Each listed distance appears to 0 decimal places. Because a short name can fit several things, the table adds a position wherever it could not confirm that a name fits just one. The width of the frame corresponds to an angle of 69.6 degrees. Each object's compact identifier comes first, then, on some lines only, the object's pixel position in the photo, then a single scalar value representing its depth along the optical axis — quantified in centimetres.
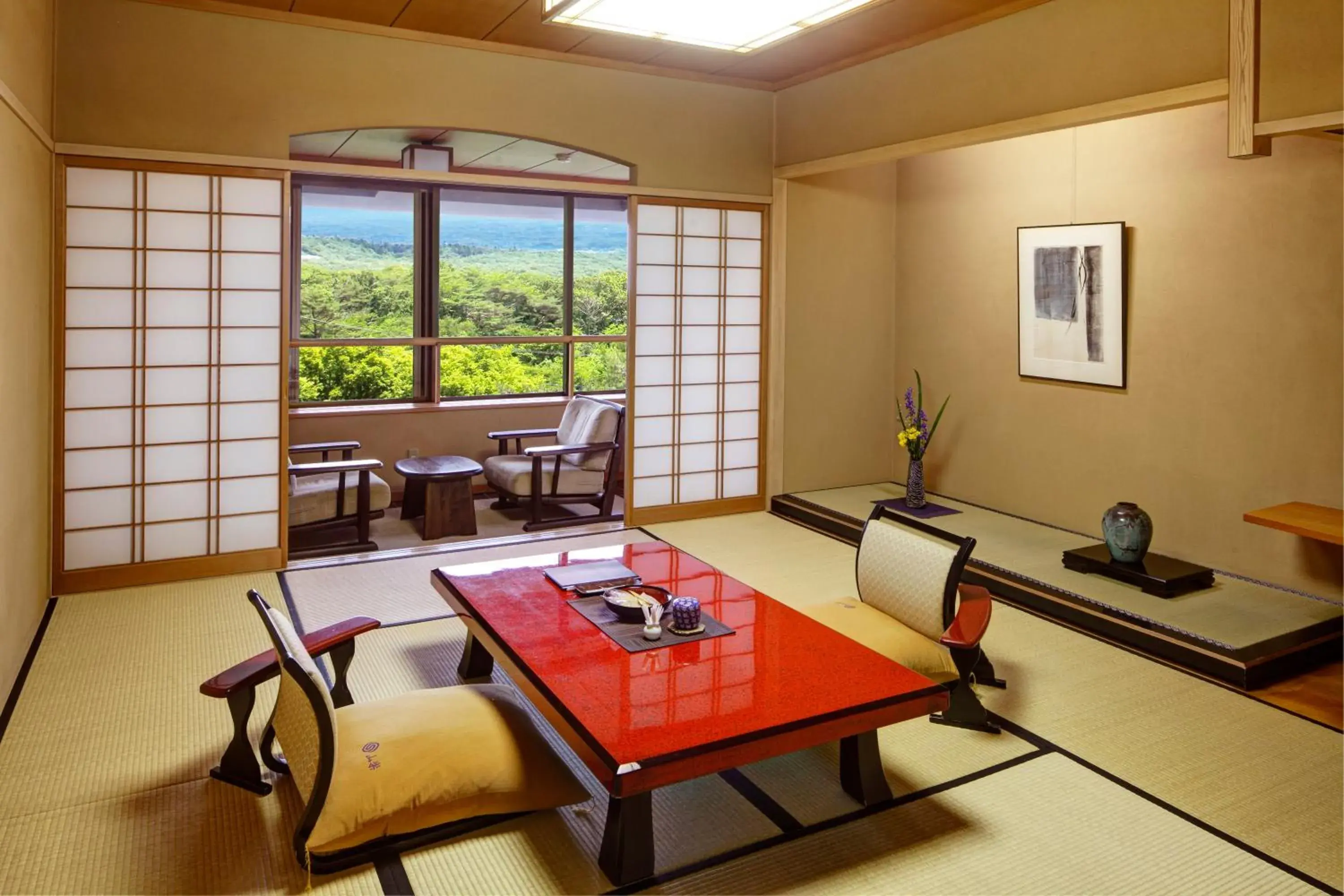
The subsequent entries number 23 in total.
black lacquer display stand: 405
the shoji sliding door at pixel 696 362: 573
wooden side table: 581
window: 771
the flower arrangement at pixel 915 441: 561
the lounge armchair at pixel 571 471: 612
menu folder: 329
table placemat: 278
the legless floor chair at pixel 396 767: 226
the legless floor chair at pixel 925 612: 310
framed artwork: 493
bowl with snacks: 295
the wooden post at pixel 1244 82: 314
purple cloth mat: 558
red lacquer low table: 222
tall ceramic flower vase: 568
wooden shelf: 366
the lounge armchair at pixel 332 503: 538
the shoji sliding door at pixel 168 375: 428
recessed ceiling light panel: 324
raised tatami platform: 351
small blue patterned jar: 287
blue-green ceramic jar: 420
